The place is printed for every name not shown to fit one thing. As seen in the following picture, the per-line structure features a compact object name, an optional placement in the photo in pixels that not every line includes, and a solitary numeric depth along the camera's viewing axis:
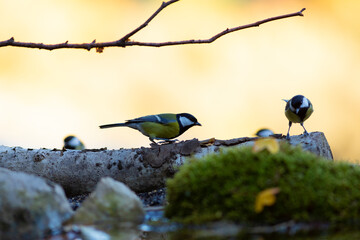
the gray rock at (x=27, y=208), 6.23
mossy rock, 6.16
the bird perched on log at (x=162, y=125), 14.79
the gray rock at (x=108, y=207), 6.73
